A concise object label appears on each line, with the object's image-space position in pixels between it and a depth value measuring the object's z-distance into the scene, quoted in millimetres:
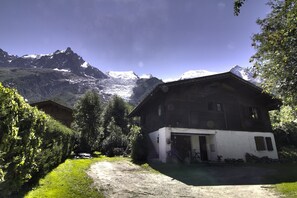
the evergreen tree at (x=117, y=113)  43281
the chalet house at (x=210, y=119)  21328
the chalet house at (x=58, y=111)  35562
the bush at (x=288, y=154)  22384
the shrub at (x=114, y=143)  29538
